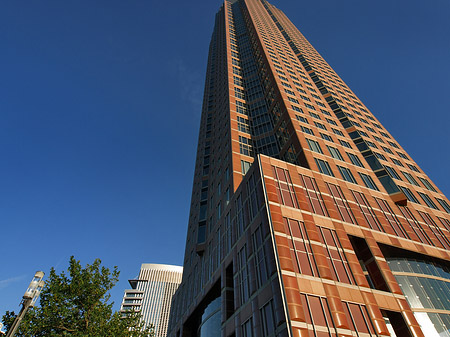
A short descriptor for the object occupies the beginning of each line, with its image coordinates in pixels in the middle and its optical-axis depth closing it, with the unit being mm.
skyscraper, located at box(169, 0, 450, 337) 22672
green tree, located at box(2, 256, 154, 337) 24734
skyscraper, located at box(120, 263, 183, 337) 141125
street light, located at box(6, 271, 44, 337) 10391
